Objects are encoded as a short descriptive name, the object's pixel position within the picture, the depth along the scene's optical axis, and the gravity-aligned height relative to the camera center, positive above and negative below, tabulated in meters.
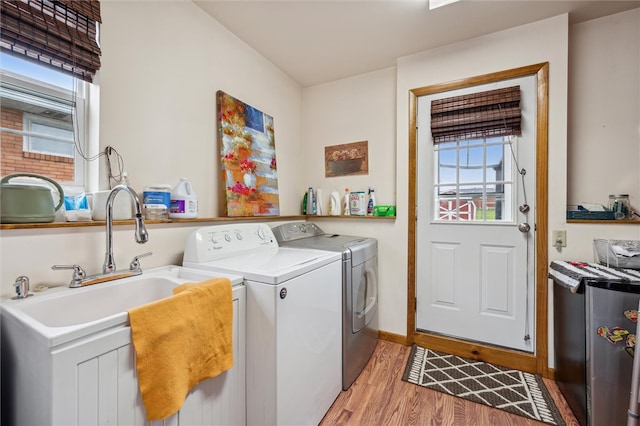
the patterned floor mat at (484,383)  1.60 -1.15
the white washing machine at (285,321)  1.19 -0.53
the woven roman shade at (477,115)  1.99 +0.74
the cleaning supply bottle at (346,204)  2.60 +0.06
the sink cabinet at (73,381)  0.68 -0.47
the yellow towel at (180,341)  0.84 -0.45
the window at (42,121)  1.14 +0.40
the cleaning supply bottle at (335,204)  2.66 +0.07
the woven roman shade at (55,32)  1.06 +0.74
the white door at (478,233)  1.99 -0.17
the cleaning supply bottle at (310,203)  2.76 +0.08
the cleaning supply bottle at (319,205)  2.74 +0.06
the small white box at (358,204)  2.52 +0.06
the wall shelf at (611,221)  1.69 -0.07
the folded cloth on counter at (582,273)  1.39 -0.34
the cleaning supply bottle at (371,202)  2.49 +0.08
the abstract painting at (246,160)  1.93 +0.40
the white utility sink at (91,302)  0.74 -0.34
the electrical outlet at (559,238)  1.85 -0.18
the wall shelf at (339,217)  2.40 -0.06
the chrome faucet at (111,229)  1.14 -0.08
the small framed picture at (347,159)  2.62 +0.51
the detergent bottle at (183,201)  1.57 +0.06
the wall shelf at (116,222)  1.00 -0.06
